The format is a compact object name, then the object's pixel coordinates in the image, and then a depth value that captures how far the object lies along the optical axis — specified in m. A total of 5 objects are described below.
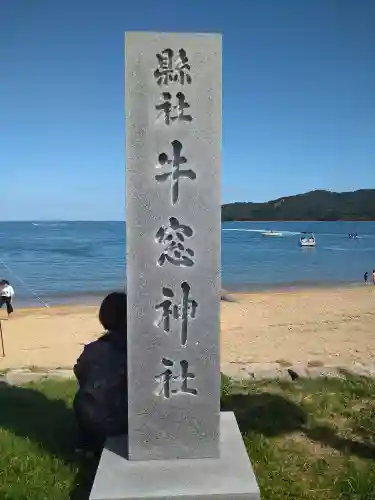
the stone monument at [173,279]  3.17
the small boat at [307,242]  47.91
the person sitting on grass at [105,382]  3.82
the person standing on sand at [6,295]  13.84
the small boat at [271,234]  73.56
